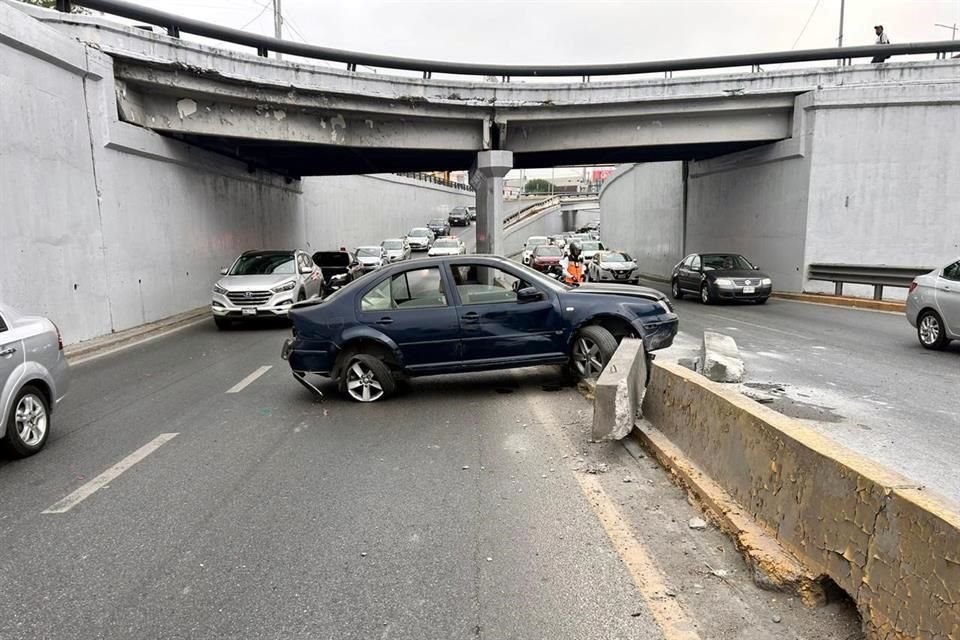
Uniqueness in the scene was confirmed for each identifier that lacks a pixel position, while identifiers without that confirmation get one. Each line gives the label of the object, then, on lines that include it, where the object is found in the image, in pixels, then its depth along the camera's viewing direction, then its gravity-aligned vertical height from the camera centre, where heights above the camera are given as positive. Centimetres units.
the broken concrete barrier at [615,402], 538 -146
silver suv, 1404 -115
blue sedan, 746 -110
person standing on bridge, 1897 +561
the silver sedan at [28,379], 545 -125
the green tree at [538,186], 14288 +999
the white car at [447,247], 3900 -92
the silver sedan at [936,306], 965 -128
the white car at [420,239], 4908 -50
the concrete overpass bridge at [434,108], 1570 +365
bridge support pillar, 2223 +138
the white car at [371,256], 3422 -124
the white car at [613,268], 2466 -152
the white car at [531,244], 3456 -84
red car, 2965 -132
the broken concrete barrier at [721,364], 718 -156
